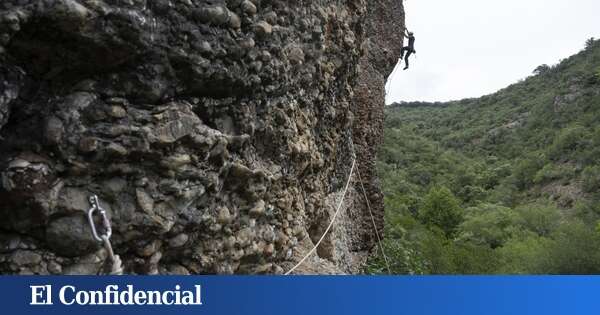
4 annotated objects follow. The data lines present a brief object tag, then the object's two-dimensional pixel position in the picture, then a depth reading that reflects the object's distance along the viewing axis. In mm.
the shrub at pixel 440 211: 36600
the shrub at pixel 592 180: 35375
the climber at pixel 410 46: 13234
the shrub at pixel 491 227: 32344
